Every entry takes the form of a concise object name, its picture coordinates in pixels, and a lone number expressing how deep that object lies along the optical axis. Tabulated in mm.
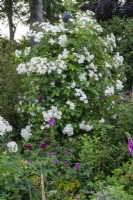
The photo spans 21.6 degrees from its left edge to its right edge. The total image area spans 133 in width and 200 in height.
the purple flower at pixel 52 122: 3531
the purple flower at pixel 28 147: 3379
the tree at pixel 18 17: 15569
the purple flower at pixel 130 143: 2451
